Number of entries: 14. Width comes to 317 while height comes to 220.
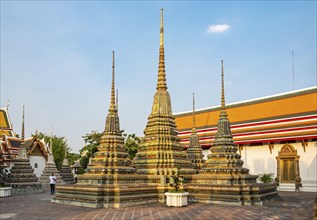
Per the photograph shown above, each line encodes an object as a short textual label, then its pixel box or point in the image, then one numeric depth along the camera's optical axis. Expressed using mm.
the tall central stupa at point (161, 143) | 16578
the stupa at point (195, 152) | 24270
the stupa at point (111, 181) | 13977
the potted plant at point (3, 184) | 20895
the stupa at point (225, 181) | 14812
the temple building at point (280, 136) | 25375
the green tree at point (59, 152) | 59934
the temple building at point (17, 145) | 36094
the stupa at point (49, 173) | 33216
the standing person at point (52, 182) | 23370
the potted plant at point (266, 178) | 24872
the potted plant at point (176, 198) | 13820
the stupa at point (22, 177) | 24859
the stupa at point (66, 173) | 35531
